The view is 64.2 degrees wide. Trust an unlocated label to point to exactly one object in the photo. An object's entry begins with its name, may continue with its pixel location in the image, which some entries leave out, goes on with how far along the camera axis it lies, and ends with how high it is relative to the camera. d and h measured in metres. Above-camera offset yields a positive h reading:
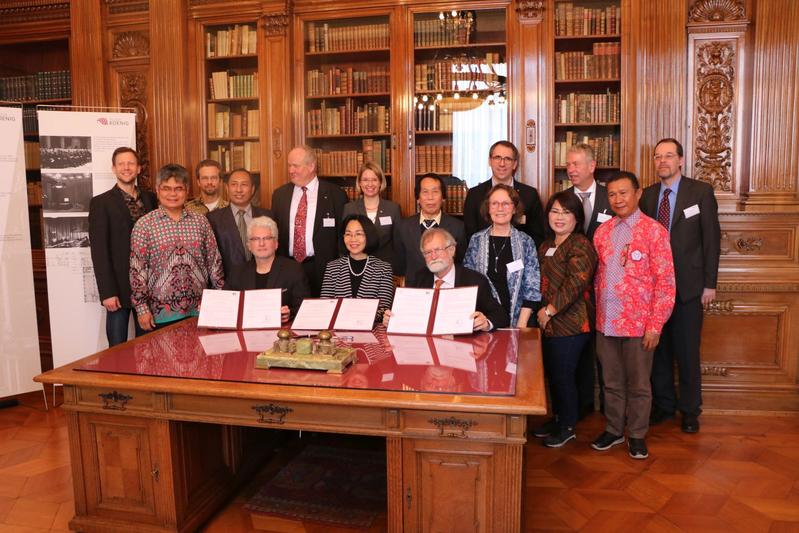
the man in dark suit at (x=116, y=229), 4.08 -0.14
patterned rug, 2.87 -1.39
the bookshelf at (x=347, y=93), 5.03 +0.86
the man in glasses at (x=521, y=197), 4.13 -0.01
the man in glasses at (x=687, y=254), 3.84 -0.37
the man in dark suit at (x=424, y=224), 3.94 -0.16
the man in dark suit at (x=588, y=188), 3.90 +0.05
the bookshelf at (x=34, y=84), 5.76 +1.12
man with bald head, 4.32 -0.13
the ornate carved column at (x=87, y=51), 5.19 +1.26
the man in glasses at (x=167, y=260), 3.61 -0.31
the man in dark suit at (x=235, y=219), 4.17 -0.10
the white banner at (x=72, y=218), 4.61 -0.08
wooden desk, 2.18 -0.79
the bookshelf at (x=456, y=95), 4.82 +0.79
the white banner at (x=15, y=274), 4.43 -0.47
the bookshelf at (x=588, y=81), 4.64 +0.84
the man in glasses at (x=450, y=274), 3.15 -0.38
